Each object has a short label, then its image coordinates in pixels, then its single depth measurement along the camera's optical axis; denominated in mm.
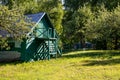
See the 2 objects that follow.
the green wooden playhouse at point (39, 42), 14823
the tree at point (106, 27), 20470
